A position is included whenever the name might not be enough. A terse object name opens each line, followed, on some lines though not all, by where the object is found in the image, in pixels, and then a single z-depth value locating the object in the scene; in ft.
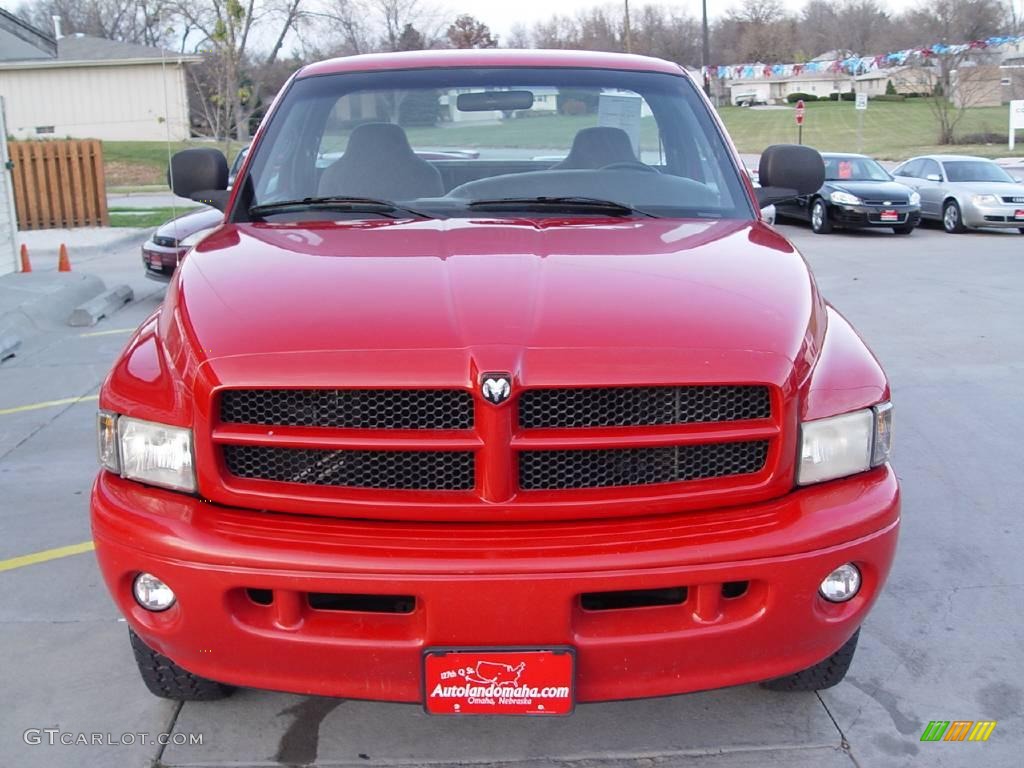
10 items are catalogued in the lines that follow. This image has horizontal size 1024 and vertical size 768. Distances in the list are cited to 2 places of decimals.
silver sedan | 58.03
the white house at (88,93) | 132.26
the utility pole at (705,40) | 139.44
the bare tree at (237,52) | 83.51
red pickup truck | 7.86
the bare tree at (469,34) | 206.39
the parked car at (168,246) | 33.01
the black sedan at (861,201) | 58.18
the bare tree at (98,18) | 203.21
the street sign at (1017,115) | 118.10
